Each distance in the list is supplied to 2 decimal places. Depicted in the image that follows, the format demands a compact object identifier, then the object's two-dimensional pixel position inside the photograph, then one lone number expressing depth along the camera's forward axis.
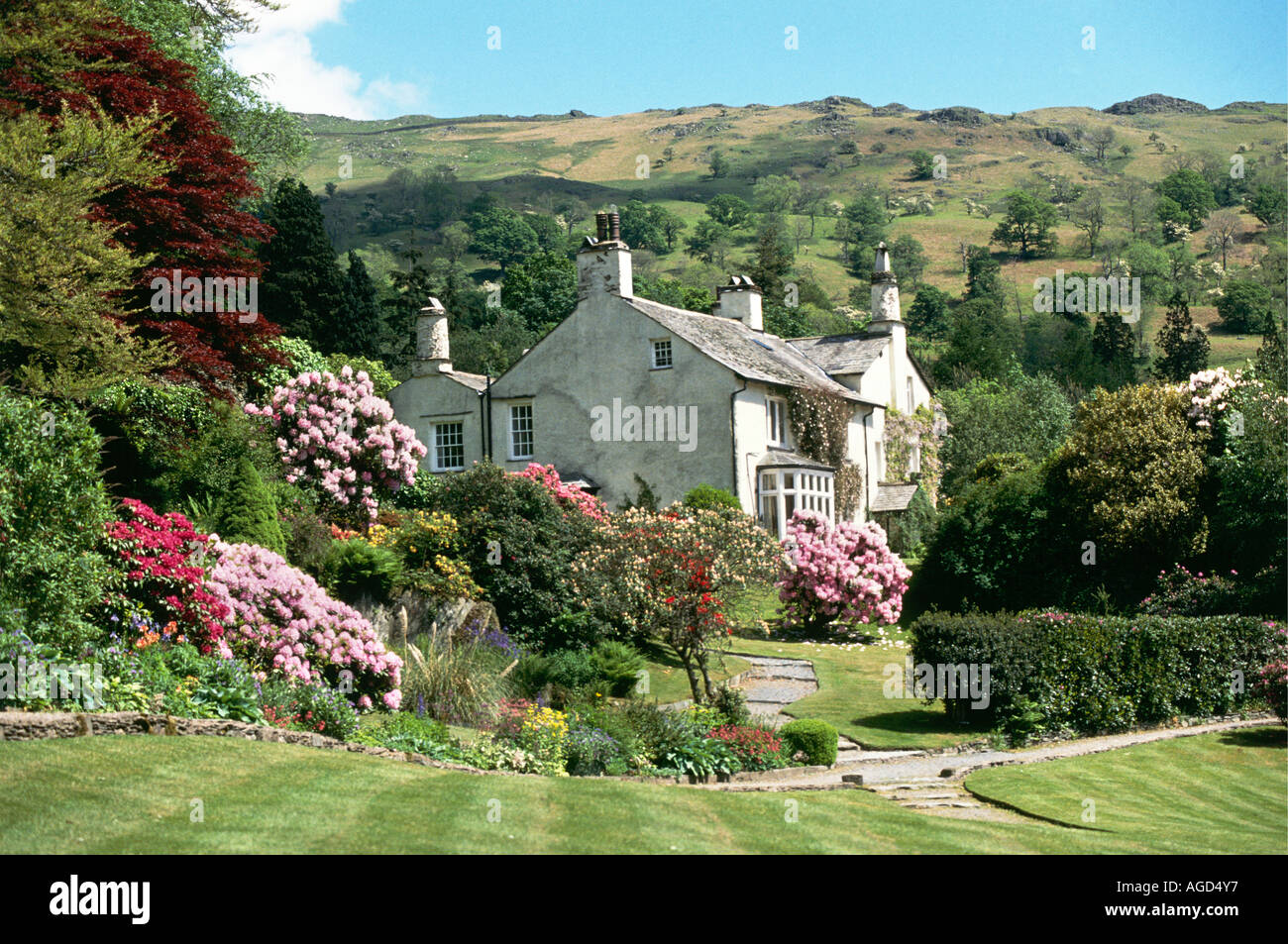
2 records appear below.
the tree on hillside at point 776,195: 184.50
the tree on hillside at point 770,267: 87.62
